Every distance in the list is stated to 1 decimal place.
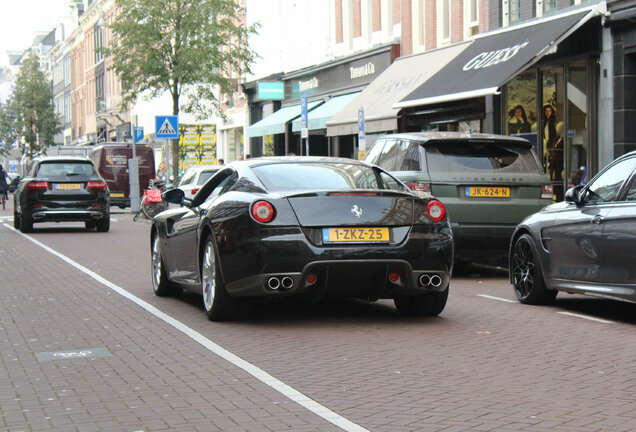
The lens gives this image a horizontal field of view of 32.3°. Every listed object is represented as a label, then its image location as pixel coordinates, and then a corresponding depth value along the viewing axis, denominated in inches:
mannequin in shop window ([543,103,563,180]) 896.9
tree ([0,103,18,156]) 4185.5
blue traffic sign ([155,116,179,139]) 1200.8
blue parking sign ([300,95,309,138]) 990.4
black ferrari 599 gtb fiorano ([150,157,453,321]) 333.1
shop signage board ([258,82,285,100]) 1556.3
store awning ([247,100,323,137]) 1469.0
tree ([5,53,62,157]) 4067.4
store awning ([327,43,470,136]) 1059.3
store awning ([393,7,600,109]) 806.5
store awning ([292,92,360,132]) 1301.7
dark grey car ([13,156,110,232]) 952.3
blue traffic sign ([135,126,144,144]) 1473.9
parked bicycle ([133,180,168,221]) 1244.5
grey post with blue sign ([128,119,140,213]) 1448.1
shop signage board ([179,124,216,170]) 1777.8
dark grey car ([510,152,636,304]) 353.4
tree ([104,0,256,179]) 1430.9
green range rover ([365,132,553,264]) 510.6
